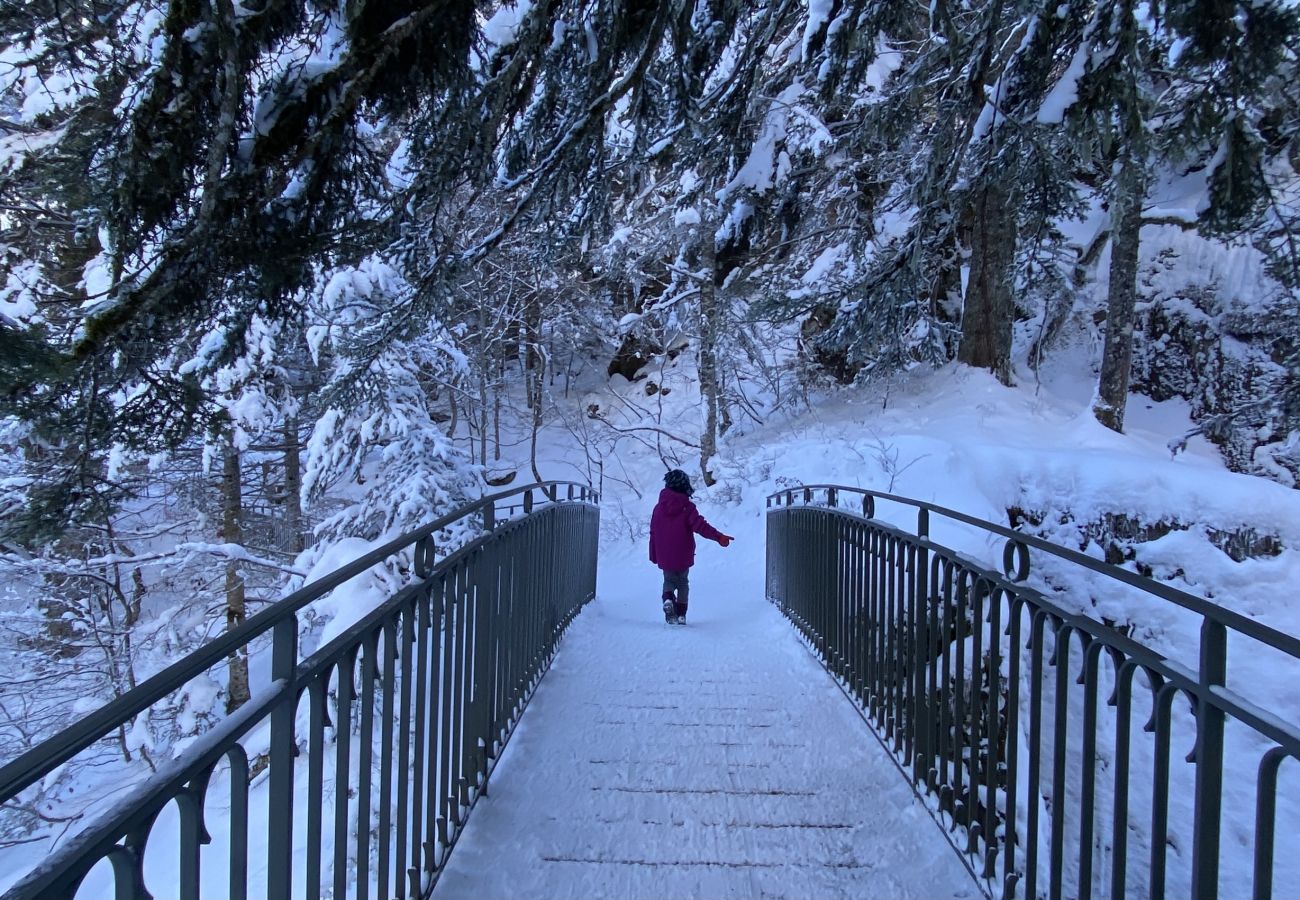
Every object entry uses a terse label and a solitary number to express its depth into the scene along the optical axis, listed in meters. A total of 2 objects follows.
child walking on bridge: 7.20
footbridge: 1.49
